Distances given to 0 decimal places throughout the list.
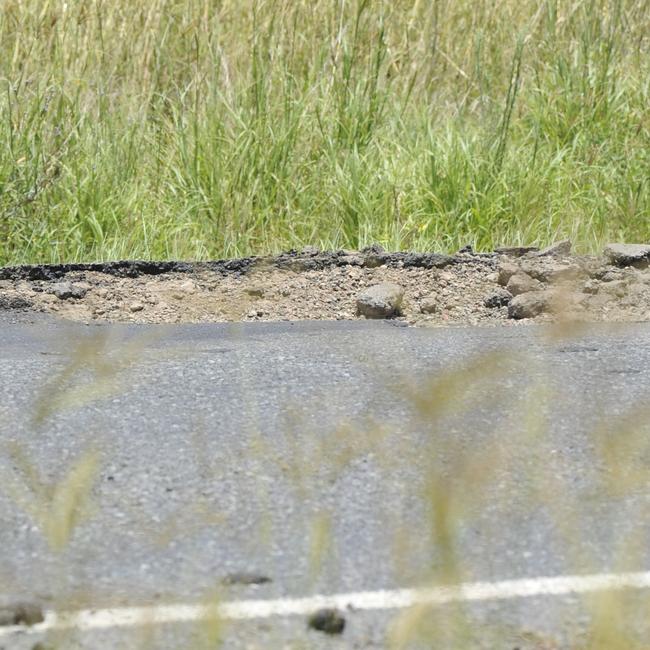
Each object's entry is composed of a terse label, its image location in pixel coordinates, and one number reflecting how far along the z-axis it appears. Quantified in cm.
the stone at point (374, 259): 1245
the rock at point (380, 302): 1122
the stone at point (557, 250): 1248
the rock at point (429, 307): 1141
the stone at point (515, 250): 1281
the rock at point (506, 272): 1190
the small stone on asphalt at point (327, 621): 466
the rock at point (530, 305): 1103
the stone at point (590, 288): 1162
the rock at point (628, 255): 1230
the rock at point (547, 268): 1163
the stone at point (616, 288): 1154
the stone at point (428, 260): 1236
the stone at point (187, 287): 1193
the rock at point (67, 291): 1171
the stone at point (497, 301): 1154
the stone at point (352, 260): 1252
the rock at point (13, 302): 1144
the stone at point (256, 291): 1174
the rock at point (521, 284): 1158
